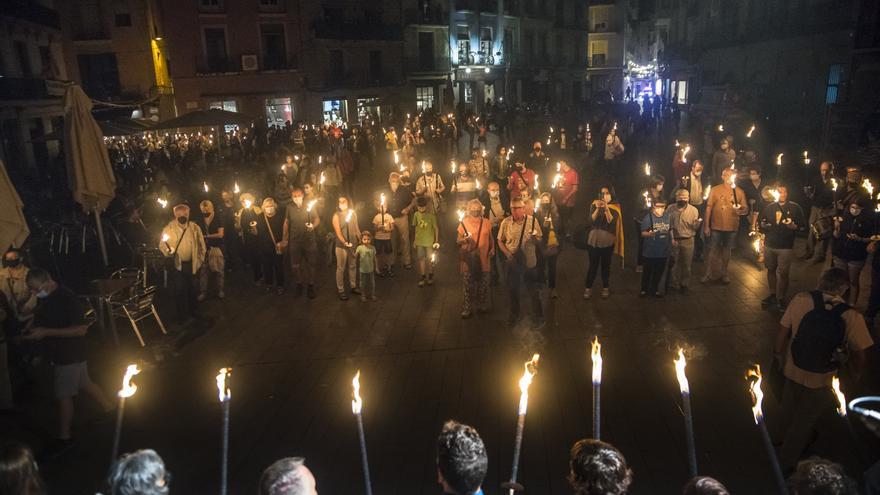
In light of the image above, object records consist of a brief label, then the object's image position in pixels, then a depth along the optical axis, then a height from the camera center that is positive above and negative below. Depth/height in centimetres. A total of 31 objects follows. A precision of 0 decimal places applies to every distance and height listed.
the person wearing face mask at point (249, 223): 1055 -208
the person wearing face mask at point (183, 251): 928 -221
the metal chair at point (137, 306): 851 -282
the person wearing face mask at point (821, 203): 1075 -211
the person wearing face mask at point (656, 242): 915 -230
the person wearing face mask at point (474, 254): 886 -230
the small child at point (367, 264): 998 -269
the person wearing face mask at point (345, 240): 996 -230
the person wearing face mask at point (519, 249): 869 -219
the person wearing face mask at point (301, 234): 1035 -225
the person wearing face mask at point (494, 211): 1027 -202
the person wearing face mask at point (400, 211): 1157 -215
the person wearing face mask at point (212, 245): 1040 -242
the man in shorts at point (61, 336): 585 -216
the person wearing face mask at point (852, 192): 838 -155
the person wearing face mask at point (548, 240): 924 -222
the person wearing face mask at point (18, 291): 717 -212
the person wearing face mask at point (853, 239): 788 -202
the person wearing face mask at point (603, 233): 933 -219
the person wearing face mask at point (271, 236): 1049 -231
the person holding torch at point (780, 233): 847 -206
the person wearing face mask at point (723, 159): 1380 -162
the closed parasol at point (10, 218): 696 -123
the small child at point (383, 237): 1062 -243
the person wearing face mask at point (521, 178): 1256 -173
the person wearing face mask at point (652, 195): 947 -165
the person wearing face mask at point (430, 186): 1241 -184
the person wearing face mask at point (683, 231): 930 -217
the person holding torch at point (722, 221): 958 -211
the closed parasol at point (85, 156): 837 -67
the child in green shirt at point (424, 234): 1030 -231
